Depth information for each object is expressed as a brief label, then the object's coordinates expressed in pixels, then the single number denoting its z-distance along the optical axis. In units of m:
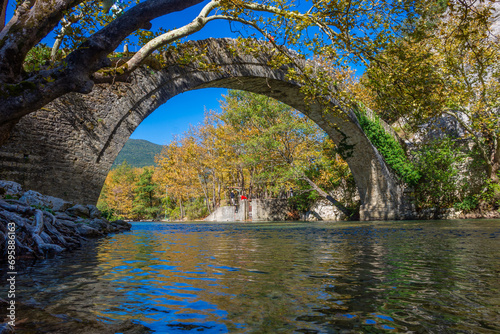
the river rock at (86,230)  5.85
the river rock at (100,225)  6.65
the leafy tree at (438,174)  15.09
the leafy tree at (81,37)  3.46
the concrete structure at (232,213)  23.70
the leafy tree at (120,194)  44.08
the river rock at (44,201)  5.36
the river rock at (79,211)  6.24
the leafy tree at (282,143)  18.81
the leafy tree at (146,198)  43.66
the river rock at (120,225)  9.16
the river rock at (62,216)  5.27
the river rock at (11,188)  5.43
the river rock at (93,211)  6.93
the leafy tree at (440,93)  6.38
